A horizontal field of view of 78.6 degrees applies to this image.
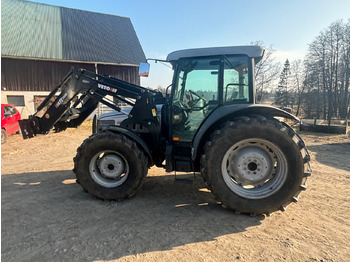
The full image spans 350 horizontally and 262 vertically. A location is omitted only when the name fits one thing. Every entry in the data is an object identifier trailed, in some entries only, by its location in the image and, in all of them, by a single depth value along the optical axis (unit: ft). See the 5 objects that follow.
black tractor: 10.14
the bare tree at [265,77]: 74.01
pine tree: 106.84
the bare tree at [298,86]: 91.58
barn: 48.96
